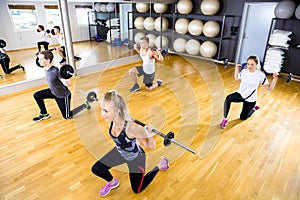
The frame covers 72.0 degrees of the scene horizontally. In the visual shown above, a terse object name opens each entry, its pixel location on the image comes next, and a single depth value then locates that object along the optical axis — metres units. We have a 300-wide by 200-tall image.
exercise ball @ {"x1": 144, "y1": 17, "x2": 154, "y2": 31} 5.93
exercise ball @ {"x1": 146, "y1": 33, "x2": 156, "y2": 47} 6.04
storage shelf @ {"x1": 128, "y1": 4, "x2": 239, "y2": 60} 5.15
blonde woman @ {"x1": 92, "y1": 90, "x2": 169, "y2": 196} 1.31
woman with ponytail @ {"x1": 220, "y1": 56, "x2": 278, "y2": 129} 2.43
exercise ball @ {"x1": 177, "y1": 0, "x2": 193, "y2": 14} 5.39
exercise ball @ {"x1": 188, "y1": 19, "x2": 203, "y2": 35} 5.19
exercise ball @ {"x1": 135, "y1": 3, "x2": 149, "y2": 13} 6.01
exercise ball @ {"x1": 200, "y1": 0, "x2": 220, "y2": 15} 4.91
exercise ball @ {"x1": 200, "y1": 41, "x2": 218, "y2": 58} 5.17
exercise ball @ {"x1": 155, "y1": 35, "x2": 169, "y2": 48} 5.86
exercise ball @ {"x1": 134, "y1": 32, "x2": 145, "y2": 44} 6.16
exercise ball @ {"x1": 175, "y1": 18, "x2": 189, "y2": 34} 5.48
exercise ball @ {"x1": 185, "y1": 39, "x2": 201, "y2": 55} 5.36
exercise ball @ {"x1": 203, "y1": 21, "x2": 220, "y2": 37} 4.96
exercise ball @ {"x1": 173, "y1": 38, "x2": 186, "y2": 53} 5.64
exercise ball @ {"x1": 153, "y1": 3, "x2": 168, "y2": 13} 5.75
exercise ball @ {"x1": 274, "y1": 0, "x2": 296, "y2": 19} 3.97
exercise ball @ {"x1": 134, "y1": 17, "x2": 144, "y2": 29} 6.18
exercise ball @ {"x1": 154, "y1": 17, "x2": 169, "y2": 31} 5.74
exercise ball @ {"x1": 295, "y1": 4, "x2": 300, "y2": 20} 3.84
